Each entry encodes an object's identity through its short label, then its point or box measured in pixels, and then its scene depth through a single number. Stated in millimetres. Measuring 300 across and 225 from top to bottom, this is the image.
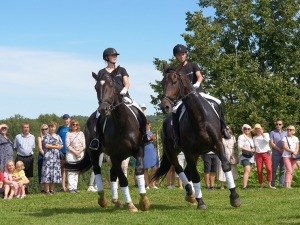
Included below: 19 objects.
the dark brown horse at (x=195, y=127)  11531
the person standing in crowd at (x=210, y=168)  19359
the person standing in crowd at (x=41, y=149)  18906
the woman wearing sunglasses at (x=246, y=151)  19500
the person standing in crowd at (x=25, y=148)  18875
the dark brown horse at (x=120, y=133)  11539
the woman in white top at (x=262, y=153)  19547
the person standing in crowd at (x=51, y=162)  18641
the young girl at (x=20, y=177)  17469
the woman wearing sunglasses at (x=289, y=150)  19875
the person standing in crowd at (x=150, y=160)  20125
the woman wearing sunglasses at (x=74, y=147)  18953
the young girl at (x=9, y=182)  17094
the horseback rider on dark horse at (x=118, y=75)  12297
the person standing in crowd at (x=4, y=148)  18609
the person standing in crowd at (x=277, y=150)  20203
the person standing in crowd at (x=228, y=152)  19531
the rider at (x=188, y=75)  12578
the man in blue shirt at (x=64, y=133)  19594
